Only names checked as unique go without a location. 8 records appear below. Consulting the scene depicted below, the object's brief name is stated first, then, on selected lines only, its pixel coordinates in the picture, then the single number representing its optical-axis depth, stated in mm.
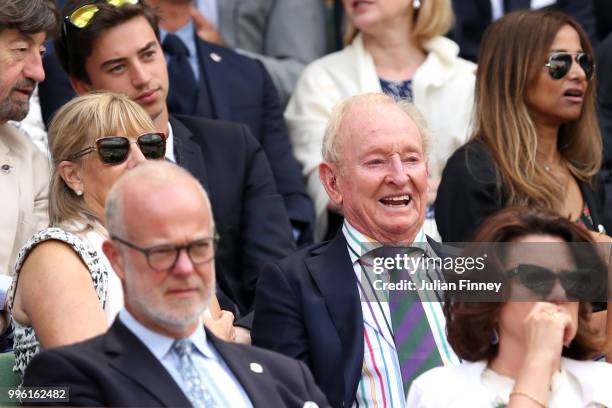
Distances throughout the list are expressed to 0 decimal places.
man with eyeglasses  6969
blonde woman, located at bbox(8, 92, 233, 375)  8422
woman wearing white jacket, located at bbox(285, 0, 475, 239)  13594
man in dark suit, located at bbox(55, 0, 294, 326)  11453
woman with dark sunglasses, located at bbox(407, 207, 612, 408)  7457
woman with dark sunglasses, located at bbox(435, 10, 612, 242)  11281
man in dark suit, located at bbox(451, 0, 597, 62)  15375
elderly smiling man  9000
